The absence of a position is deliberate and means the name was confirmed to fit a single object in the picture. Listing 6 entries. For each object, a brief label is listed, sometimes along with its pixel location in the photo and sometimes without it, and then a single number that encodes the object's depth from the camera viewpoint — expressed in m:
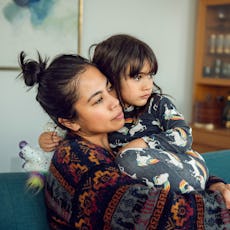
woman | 1.04
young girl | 1.25
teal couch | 1.29
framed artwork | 3.08
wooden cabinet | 3.77
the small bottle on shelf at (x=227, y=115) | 3.79
